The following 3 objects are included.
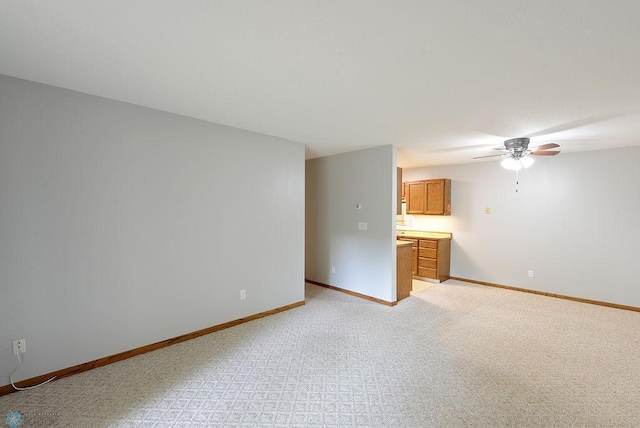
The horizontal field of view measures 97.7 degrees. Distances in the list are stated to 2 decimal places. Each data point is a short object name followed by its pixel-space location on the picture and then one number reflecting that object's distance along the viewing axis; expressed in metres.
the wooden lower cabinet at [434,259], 5.46
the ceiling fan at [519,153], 3.54
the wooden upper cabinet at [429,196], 5.71
